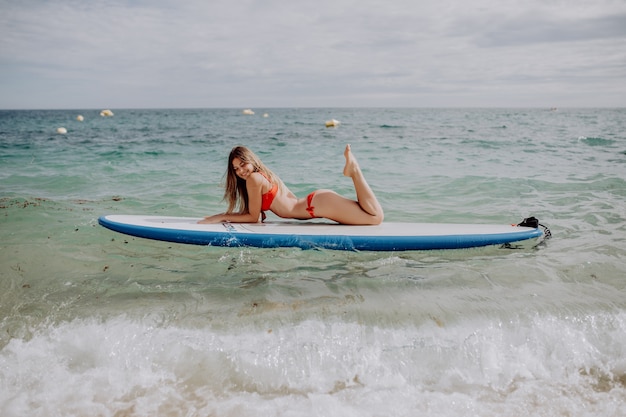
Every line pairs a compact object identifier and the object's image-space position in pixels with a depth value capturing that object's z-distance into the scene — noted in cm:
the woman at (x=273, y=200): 454
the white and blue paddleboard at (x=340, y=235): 437
